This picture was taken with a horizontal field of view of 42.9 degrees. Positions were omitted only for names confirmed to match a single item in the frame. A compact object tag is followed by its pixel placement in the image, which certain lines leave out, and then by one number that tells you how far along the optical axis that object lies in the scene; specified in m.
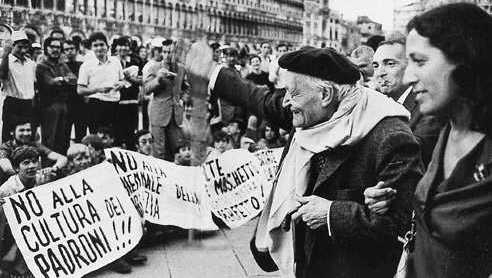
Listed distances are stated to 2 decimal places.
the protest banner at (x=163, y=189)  5.73
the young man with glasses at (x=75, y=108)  7.99
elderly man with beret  2.44
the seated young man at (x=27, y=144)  5.72
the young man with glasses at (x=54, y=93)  7.48
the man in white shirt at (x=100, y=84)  8.04
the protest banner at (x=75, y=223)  4.69
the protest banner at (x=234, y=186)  6.69
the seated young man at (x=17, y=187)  4.91
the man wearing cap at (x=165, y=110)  8.12
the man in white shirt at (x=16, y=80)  6.60
